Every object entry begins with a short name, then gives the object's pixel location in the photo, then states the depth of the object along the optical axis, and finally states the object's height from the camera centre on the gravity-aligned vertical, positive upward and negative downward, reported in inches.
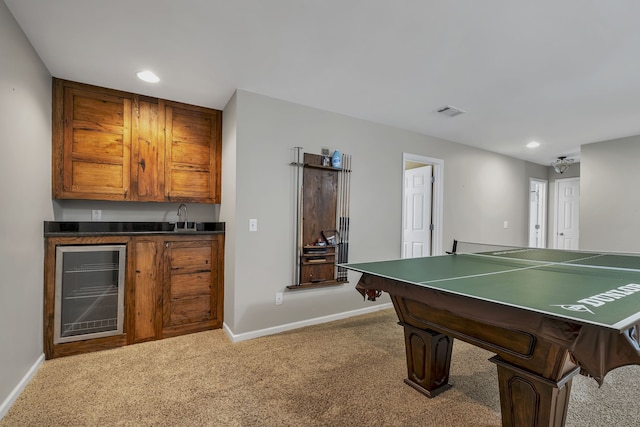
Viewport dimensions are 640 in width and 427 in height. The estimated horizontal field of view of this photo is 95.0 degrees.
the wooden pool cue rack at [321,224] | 121.7 -4.4
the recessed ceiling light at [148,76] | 96.1 +44.9
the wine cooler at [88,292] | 95.4 -28.5
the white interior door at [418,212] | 171.2 +2.4
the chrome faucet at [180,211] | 128.1 +0.0
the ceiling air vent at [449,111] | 125.0 +46.1
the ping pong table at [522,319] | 38.3 -15.9
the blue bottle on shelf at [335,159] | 127.6 +23.9
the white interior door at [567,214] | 226.7 +4.0
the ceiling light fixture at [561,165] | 164.6 +30.5
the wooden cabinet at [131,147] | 101.2 +23.9
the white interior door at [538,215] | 237.9 +2.8
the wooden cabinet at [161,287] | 95.1 -28.9
